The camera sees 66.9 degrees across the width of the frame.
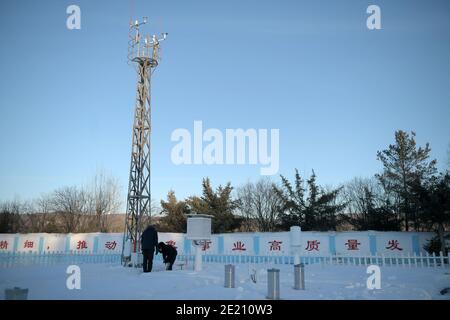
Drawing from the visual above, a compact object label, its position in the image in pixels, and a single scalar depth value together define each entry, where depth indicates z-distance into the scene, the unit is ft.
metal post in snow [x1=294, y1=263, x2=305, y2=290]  27.55
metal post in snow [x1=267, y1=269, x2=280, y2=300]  23.50
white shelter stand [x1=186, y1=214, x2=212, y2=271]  41.16
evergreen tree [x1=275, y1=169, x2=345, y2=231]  86.02
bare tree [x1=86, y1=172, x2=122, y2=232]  119.34
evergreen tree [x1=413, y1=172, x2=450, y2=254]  52.60
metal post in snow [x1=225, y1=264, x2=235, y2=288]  27.81
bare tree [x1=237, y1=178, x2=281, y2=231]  117.60
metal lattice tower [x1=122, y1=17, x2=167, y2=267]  49.75
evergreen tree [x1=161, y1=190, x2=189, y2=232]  98.48
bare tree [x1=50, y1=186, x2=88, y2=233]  117.91
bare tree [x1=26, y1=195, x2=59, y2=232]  133.80
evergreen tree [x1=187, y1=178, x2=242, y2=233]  93.50
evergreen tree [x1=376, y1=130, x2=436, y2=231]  90.30
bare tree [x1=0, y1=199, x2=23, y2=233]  114.62
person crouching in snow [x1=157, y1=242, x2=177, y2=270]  41.24
